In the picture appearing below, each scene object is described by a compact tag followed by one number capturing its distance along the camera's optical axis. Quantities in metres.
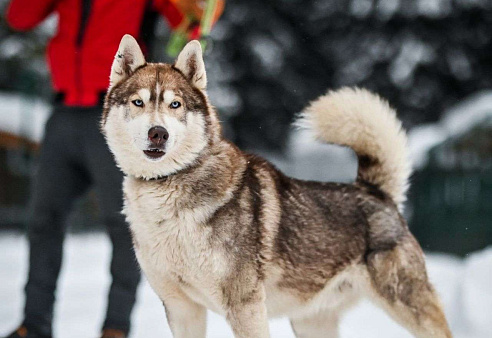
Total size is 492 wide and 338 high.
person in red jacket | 3.27
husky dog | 2.56
